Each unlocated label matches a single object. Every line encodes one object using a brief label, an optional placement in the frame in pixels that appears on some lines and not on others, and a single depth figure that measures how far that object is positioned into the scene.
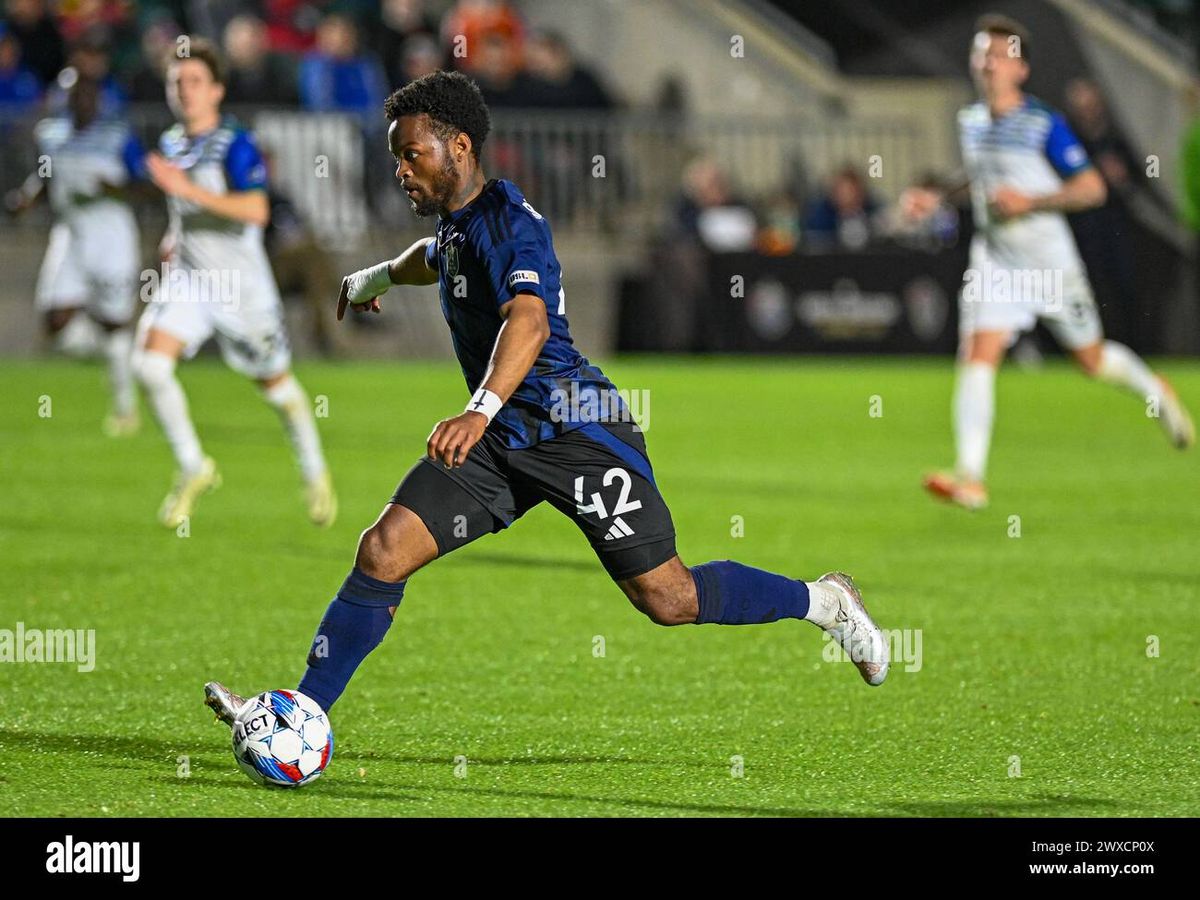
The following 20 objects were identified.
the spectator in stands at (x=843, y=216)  24.27
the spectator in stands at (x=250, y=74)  23.05
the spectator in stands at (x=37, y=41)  23.30
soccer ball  5.55
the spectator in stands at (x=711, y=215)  23.92
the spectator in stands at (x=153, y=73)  23.22
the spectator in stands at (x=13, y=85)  22.92
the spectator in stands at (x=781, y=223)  23.87
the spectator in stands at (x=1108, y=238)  22.98
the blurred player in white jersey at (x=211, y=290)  10.97
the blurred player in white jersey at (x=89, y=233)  15.47
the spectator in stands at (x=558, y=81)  24.48
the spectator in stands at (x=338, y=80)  23.25
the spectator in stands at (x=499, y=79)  24.16
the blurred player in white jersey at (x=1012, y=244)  11.59
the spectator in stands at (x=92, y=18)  23.86
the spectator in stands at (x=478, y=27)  24.25
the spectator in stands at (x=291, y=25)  24.73
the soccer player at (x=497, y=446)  5.73
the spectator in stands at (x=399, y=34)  24.25
